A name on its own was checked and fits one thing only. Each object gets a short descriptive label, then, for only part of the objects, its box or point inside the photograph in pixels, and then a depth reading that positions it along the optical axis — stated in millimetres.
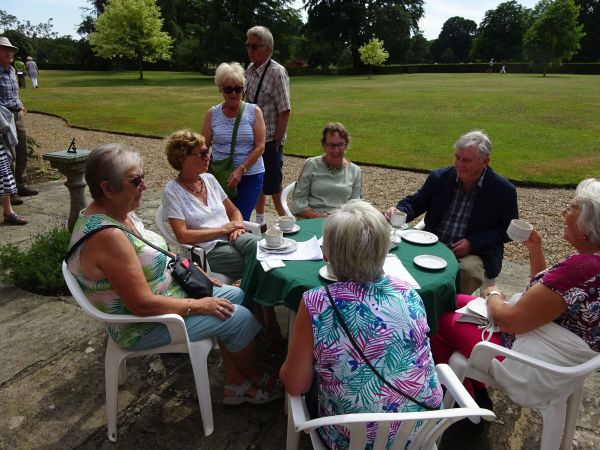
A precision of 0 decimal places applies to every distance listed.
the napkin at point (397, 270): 2309
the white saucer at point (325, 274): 2281
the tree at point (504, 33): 70812
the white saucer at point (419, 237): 2855
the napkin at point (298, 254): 2549
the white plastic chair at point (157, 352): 2221
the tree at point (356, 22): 52281
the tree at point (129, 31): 36625
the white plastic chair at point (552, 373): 1912
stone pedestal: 4266
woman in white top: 3160
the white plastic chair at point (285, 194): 4352
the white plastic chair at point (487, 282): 3403
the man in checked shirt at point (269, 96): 4751
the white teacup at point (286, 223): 2988
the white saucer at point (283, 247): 2641
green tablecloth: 2271
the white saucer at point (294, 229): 3000
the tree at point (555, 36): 47781
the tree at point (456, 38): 90875
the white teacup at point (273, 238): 2656
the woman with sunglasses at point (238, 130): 4020
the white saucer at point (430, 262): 2463
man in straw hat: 5883
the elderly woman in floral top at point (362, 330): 1555
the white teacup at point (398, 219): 2939
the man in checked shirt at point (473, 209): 3219
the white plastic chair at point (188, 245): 3221
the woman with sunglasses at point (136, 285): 2094
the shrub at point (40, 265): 3826
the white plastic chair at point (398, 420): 1438
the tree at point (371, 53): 45938
